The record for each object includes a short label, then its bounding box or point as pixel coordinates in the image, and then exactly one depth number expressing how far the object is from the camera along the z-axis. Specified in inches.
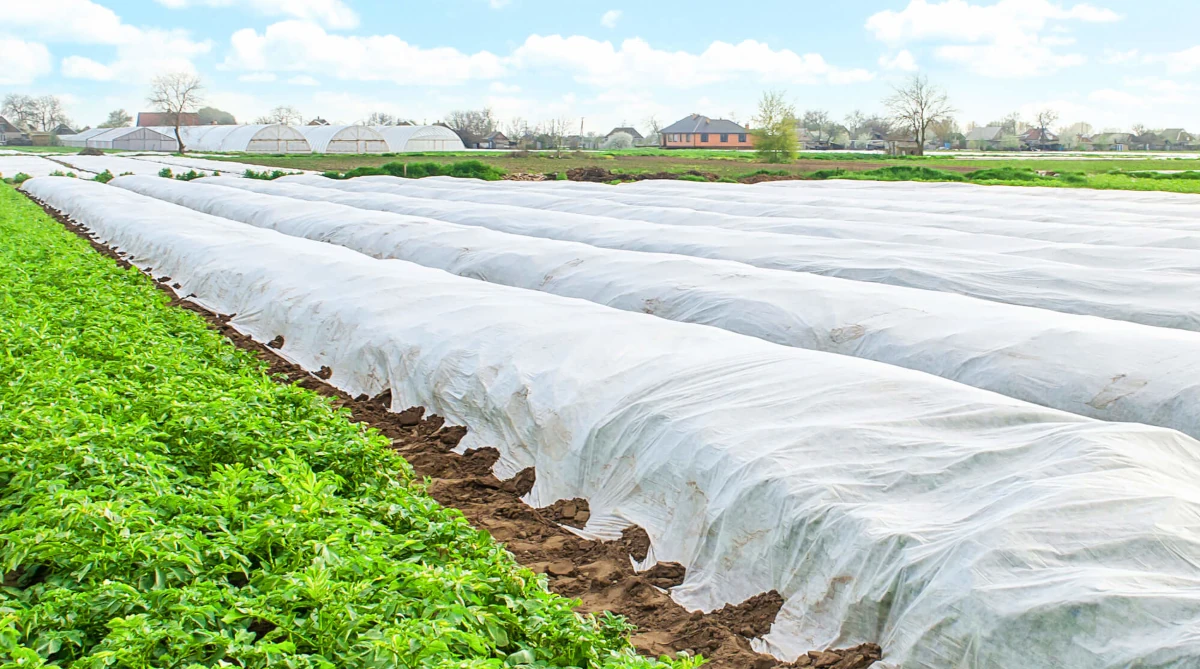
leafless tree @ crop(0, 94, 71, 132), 4298.7
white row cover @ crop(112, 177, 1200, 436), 212.1
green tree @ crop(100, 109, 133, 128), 4072.6
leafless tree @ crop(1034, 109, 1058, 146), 4249.5
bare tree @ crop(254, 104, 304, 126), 3842.3
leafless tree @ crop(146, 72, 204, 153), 2920.8
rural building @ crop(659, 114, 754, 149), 4008.4
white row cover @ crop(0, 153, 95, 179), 1568.2
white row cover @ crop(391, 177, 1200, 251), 444.5
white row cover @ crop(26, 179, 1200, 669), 120.6
